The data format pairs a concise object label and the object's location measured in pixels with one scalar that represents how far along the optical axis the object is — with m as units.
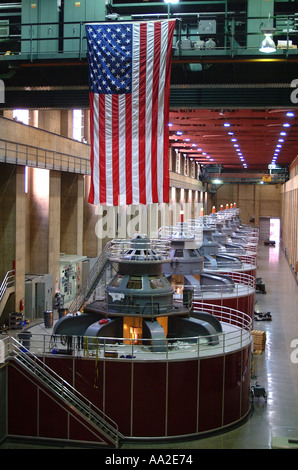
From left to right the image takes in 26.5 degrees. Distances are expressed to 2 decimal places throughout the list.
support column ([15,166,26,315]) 25.70
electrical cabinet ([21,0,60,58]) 23.34
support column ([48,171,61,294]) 29.64
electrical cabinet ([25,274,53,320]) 27.48
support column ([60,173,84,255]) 34.00
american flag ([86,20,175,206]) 17.91
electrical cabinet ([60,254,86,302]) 32.22
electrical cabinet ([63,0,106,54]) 24.48
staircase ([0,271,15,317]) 24.52
